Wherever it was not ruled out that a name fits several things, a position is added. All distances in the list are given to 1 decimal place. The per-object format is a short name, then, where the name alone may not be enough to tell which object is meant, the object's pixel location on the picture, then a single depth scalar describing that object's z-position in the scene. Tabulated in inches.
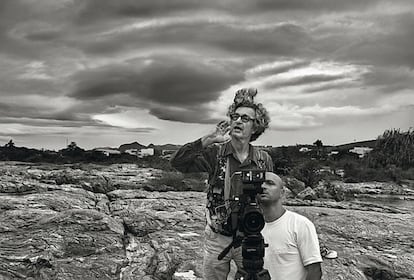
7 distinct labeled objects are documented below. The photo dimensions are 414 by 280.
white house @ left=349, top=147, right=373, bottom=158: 2941.9
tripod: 113.3
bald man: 113.8
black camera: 112.4
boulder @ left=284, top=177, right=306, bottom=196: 654.8
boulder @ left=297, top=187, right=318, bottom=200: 480.4
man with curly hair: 134.3
